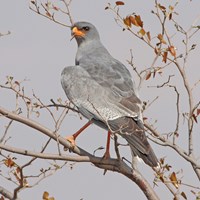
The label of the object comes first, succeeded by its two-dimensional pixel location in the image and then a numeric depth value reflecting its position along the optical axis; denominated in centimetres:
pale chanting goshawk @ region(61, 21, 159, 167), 1487
